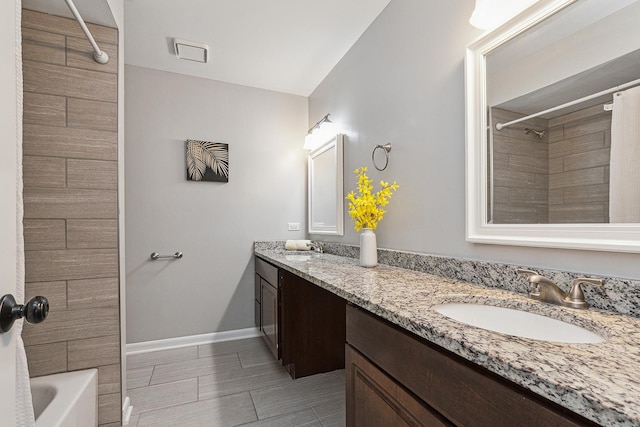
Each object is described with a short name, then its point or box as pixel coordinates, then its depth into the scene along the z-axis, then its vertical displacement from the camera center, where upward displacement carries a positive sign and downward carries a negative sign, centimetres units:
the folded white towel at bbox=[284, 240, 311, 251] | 272 -30
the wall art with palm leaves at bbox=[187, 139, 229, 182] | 263 +47
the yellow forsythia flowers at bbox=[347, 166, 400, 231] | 172 +5
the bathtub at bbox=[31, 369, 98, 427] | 116 -81
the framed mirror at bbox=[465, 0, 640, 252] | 83 +29
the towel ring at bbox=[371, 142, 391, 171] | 183 +39
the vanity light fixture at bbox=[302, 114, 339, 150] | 258 +72
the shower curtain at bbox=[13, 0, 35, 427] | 59 -14
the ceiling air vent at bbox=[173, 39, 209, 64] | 220 +125
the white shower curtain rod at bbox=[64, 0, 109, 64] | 127 +82
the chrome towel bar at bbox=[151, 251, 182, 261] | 251 -36
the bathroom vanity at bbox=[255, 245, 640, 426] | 44 -28
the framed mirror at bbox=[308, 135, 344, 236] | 240 +22
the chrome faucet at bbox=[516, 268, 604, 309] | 84 -24
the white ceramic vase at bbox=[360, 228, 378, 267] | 169 -21
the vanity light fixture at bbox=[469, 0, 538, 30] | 107 +74
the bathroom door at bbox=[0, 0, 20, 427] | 55 +4
